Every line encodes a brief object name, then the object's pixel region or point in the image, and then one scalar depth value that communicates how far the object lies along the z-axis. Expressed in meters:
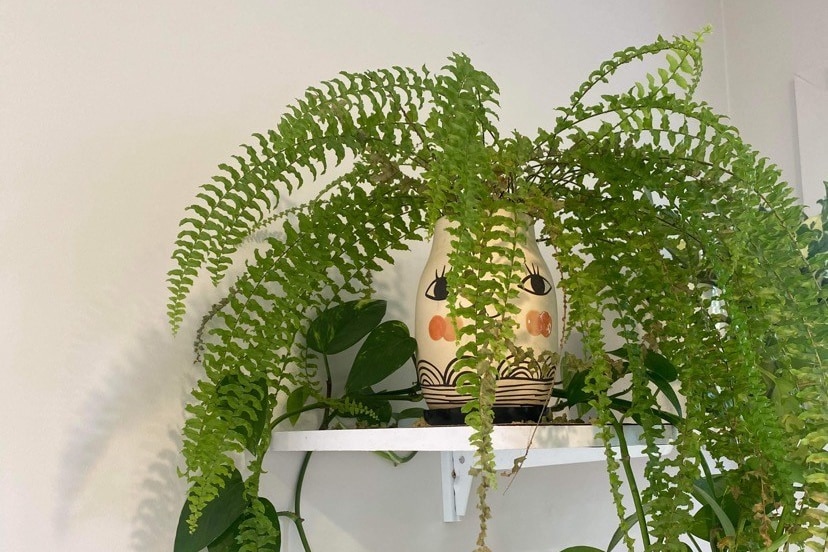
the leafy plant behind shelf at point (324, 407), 0.78
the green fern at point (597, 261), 0.65
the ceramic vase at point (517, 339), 0.77
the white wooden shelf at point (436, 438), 0.71
